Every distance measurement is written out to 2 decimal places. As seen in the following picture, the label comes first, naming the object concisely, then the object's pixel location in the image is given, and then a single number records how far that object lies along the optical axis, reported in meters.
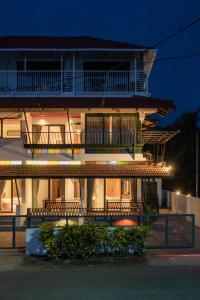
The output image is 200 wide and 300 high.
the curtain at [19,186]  17.51
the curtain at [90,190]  17.87
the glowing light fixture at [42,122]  17.72
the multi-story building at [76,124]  16.11
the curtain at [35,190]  17.57
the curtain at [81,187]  17.15
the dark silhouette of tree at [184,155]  35.54
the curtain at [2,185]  17.64
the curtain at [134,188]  17.79
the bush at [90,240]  9.64
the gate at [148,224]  10.68
